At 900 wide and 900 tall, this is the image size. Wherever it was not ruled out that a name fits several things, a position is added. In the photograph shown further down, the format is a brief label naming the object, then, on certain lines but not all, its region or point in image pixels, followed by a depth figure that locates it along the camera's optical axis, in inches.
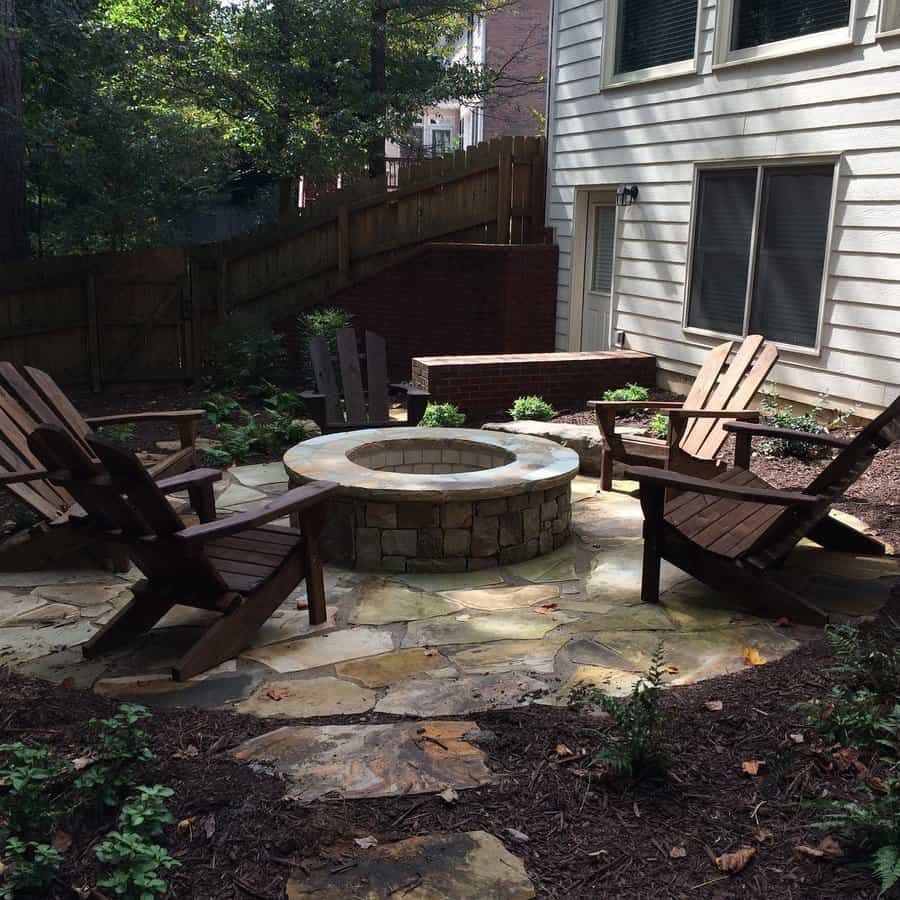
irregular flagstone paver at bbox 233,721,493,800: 108.0
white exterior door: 420.5
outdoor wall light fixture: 378.9
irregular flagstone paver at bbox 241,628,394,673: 149.6
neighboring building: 986.7
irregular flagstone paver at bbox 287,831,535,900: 89.3
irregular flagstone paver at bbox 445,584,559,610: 178.7
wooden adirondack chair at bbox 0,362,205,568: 184.4
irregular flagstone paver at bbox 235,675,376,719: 131.3
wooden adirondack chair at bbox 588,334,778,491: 234.7
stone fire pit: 193.5
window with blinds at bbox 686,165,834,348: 295.9
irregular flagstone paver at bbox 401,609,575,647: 160.2
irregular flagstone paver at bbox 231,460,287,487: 265.4
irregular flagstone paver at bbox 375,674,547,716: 131.8
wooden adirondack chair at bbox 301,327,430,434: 291.6
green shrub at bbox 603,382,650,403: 349.3
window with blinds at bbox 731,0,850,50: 284.4
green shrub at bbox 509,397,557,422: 333.4
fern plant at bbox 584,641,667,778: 107.0
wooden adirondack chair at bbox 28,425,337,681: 132.3
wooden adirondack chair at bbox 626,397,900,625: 154.7
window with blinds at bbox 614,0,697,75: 350.3
